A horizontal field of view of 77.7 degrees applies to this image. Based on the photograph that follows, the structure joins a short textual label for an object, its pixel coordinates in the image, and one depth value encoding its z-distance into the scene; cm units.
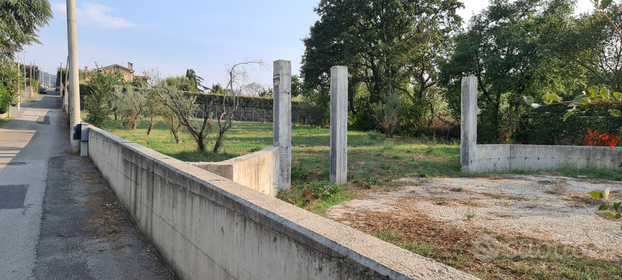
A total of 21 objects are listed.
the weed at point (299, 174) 1042
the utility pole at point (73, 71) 1394
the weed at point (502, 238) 514
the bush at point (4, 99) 2533
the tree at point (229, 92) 1108
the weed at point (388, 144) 1750
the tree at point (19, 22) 2178
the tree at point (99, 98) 2209
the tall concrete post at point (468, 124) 1156
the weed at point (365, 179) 944
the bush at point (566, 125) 1487
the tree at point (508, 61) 1823
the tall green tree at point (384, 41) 2692
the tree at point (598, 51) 1541
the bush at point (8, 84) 2594
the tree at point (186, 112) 1240
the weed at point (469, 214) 625
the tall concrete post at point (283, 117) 912
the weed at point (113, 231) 568
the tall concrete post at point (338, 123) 938
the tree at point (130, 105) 2202
